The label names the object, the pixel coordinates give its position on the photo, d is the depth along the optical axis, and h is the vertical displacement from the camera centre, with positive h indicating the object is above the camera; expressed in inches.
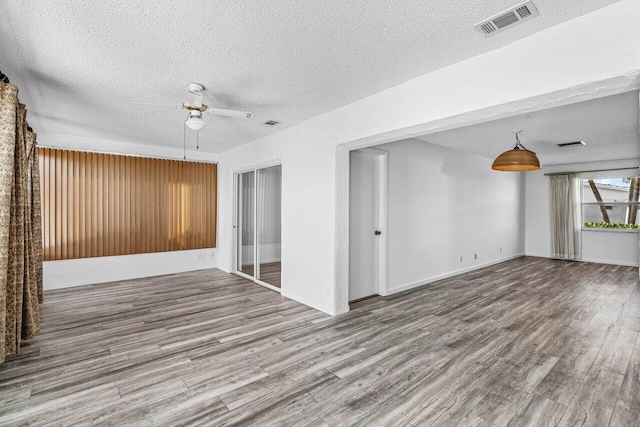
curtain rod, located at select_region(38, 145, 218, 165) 193.9 +42.0
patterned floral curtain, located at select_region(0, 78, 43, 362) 87.0 -7.8
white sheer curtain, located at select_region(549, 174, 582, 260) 312.7 -6.3
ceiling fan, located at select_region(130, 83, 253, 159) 116.0 +40.2
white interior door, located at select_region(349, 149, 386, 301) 173.9 -6.7
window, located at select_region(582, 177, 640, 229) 294.2 +8.8
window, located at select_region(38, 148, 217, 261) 194.5 +5.4
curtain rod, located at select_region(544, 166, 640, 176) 282.2 +40.9
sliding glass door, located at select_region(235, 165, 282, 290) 203.3 -9.7
